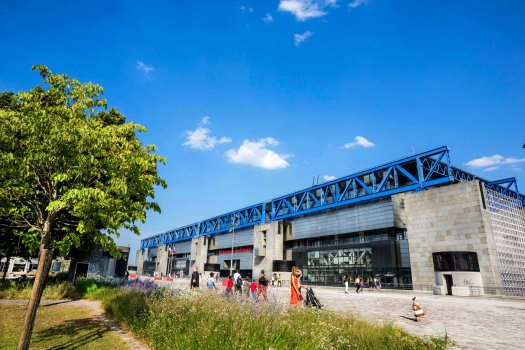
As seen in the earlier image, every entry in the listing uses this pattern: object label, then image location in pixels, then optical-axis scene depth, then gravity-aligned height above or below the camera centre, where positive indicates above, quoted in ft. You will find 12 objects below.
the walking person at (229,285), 64.24 -3.64
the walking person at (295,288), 37.09 -2.14
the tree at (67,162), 22.17 +7.54
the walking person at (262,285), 49.06 -2.58
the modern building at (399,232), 110.32 +19.56
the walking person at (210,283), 66.59 -3.34
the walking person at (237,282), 67.97 -3.11
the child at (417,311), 42.55 -5.04
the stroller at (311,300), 40.63 -3.85
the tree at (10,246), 63.26 +3.24
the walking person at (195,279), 60.49 -2.47
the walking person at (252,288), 62.74 -3.89
